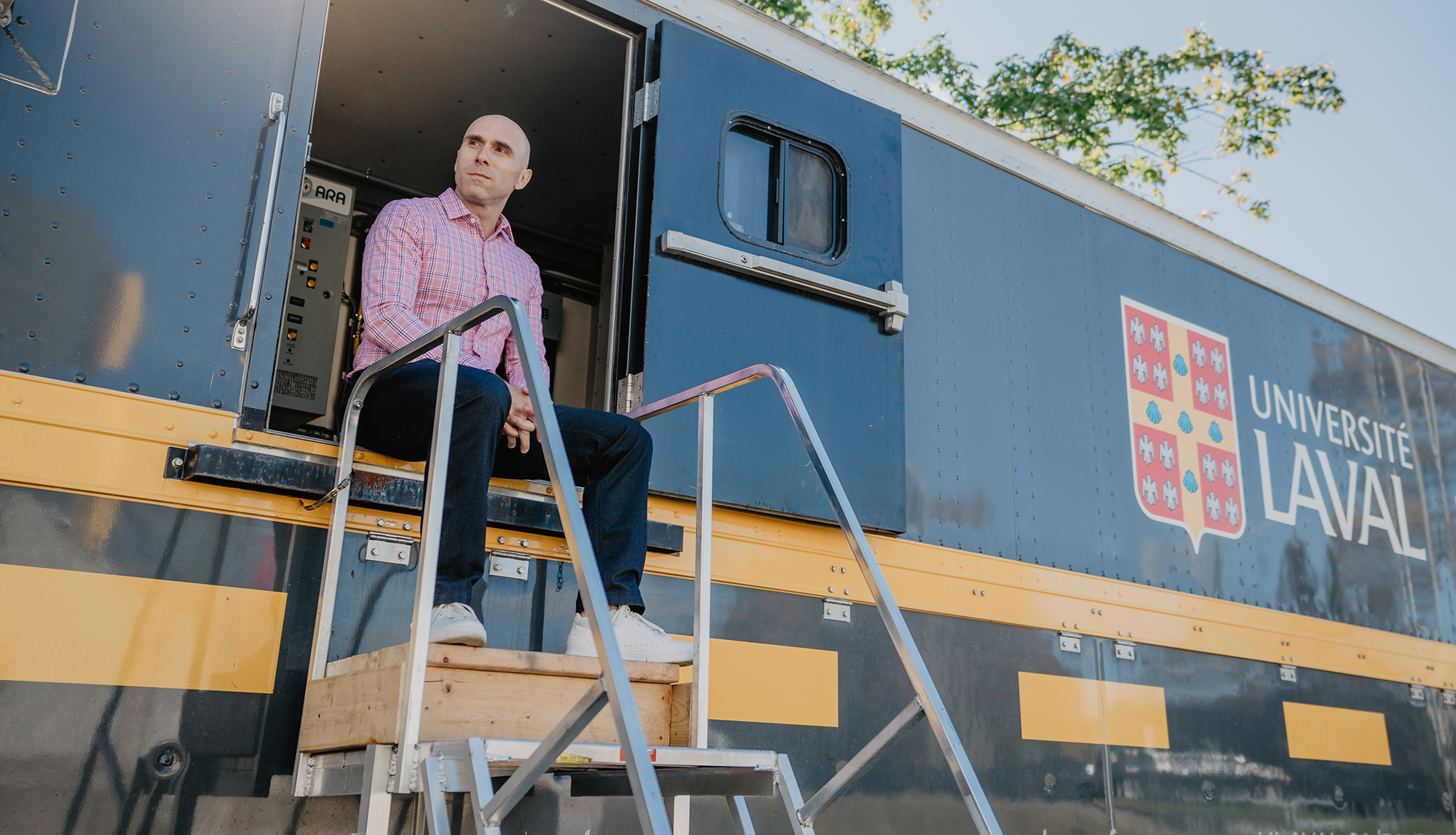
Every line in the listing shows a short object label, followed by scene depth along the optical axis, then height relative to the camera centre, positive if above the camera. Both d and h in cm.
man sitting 224 +69
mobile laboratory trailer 223 +89
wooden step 198 +5
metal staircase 167 -3
